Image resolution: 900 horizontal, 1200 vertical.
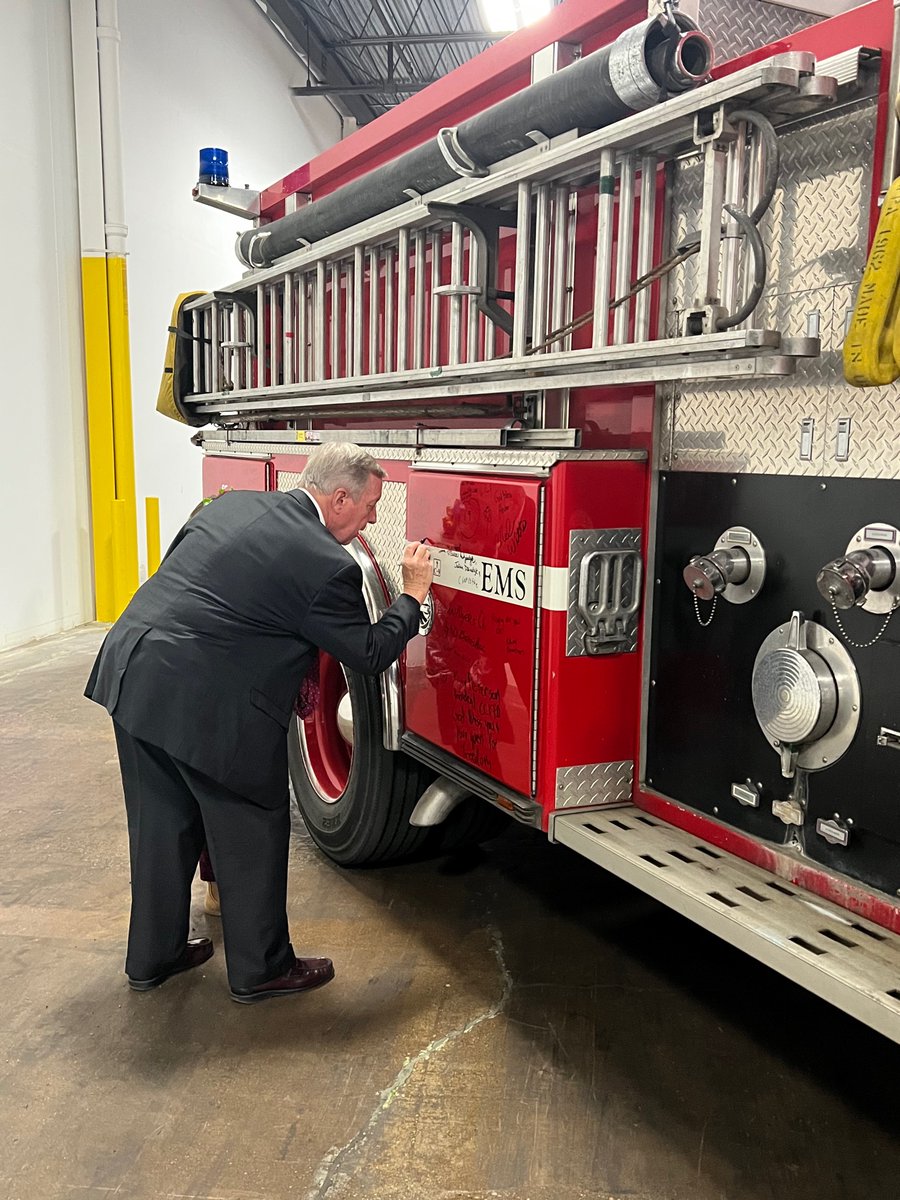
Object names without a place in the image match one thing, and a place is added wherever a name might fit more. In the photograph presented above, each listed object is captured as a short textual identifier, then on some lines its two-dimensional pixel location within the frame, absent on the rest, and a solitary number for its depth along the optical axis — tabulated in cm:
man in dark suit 271
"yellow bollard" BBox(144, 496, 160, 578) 873
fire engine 190
